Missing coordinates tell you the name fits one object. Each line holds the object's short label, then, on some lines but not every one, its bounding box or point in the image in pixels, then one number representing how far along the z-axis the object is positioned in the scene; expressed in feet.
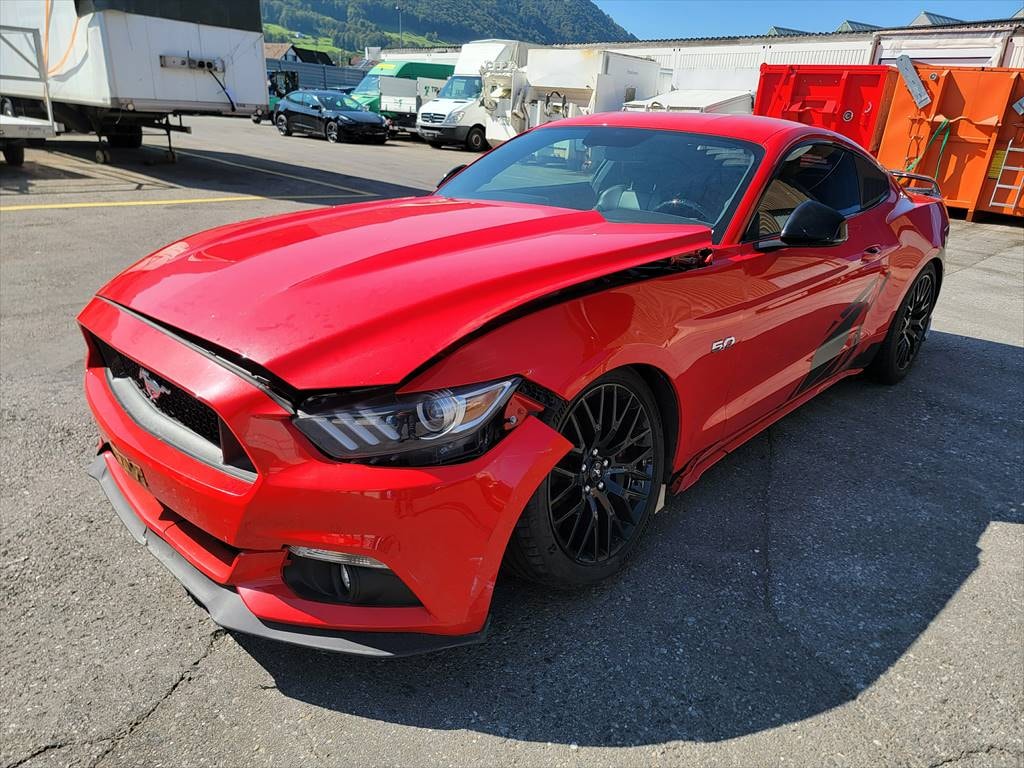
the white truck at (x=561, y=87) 61.46
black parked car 69.56
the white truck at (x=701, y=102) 56.95
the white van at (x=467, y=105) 70.03
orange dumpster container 39.70
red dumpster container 43.52
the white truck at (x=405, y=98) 79.36
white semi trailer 34.09
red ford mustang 5.93
